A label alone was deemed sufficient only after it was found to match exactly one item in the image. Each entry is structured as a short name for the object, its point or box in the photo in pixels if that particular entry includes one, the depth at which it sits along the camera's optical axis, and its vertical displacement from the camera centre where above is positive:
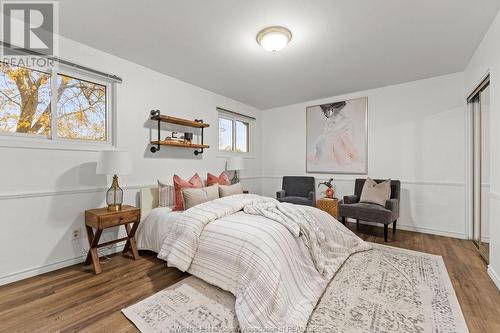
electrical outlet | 2.68 -0.80
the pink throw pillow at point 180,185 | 3.09 -0.29
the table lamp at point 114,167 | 2.56 -0.02
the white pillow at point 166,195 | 3.26 -0.43
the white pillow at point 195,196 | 2.91 -0.40
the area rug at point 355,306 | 1.62 -1.12
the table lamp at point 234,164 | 4.48 +0.03
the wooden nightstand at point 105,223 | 2.47 -0.65
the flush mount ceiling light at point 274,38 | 2.41 +1.38
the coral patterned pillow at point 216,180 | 3.83 -0.25
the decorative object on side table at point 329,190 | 4.35 -0.46
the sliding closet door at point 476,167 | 3.23 -0.01
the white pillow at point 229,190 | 3.35 -0.36
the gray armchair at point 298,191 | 4.39 -0.53
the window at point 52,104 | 2.37 +0.69
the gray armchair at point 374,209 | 3.37 -0.67
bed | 1.64 -0.80
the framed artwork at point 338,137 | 4.41 +0.59
